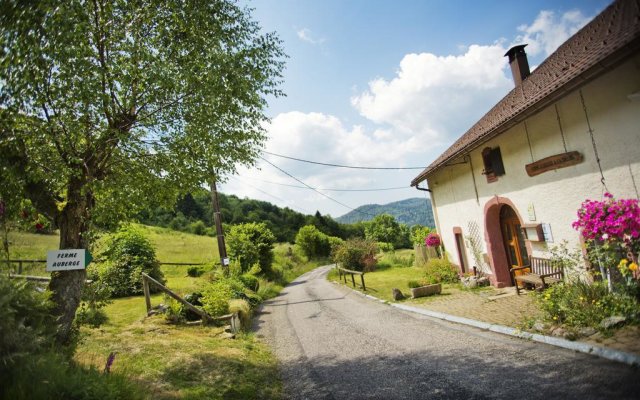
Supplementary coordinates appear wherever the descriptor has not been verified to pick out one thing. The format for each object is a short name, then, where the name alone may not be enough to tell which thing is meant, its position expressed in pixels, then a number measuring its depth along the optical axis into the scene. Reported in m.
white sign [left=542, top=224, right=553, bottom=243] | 8.62
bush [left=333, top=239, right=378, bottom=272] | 23.89
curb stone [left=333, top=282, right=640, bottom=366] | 4.38
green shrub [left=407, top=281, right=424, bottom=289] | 12.70
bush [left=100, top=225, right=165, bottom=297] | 14.52
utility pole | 14.29
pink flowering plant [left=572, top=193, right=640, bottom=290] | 5.41
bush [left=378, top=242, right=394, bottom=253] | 44.64
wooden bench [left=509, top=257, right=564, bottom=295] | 8.38
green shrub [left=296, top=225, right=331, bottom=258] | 45.34
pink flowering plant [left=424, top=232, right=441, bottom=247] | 16.32
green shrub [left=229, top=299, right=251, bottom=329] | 10.38
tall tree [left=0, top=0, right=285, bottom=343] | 4.50
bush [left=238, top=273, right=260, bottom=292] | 17.30
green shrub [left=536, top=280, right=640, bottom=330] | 5.44
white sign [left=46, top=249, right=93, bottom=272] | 4.88
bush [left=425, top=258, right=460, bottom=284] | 13.73
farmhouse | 6.10
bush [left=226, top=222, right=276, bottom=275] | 21.05
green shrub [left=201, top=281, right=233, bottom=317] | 9.65
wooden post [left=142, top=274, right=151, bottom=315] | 9.70
